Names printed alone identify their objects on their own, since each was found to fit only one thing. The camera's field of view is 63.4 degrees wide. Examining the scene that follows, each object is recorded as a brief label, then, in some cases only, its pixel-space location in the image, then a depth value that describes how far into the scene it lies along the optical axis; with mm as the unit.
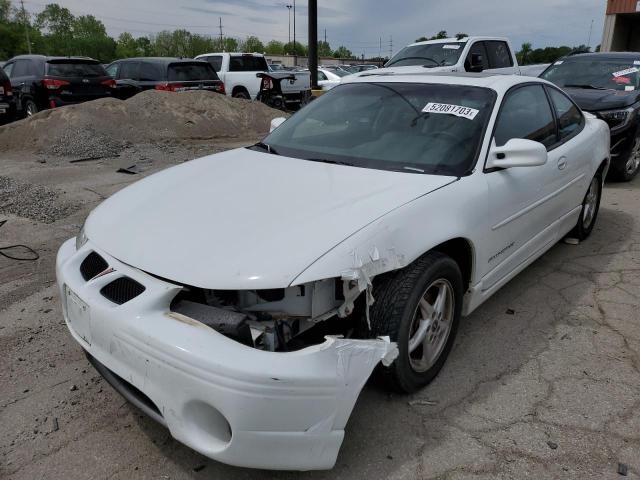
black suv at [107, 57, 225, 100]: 12758
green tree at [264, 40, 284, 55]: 136575
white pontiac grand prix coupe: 1850
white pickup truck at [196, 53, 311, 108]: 15680
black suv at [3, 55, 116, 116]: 11711
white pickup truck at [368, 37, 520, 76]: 9727
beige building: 23875
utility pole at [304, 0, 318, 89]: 10516
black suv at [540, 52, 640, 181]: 6938
